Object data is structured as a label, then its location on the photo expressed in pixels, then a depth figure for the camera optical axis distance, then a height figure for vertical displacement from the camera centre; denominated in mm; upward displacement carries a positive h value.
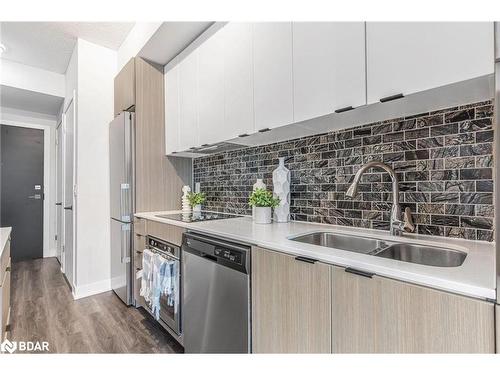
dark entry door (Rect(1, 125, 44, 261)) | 3918 +3
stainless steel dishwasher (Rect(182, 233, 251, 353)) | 1248 -582
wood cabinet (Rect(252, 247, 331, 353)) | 936 -475
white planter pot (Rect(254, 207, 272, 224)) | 1700 -187
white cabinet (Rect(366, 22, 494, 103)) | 842 +473
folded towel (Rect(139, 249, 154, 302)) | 1984 -686
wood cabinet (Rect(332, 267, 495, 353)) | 633 -373
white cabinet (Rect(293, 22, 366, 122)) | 1139 +566
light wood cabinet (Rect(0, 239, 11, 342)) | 1599 -662
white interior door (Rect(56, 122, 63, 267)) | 3898 -90
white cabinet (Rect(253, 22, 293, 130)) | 1422 +652
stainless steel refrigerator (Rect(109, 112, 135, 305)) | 2398 -89
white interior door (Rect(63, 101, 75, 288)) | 2877 -28
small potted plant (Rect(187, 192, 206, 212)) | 2543 -126
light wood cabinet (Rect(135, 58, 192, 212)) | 2422 +358
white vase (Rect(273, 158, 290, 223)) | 1781 -39
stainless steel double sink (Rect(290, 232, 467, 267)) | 1017 -287
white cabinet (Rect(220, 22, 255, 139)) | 1653 +716
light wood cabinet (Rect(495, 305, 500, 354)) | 596 -317
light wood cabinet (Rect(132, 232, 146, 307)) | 2303 -678
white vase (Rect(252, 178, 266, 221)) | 1879 +12
